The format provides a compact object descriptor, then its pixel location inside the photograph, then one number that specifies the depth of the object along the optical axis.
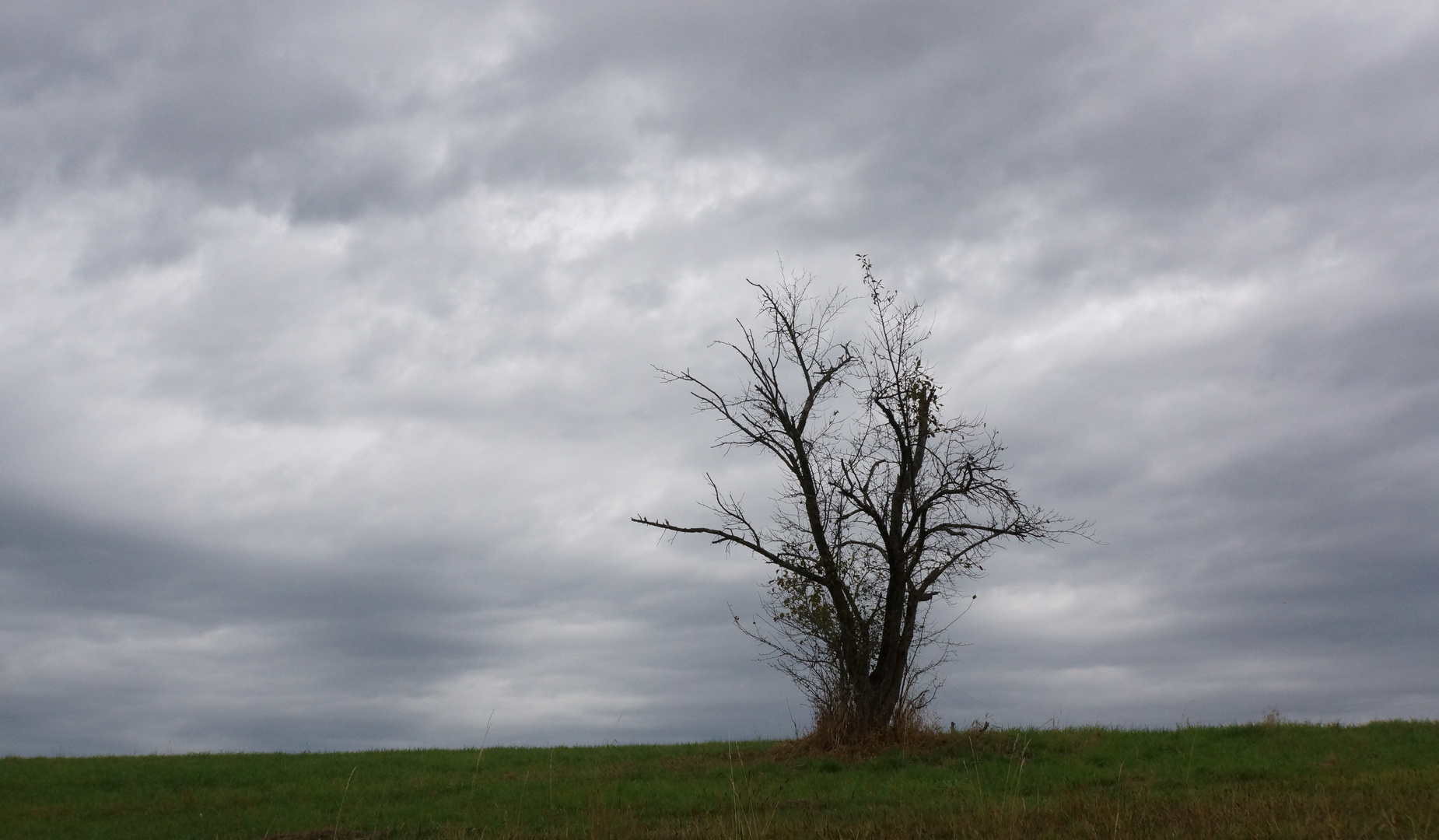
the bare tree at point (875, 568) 22.19
